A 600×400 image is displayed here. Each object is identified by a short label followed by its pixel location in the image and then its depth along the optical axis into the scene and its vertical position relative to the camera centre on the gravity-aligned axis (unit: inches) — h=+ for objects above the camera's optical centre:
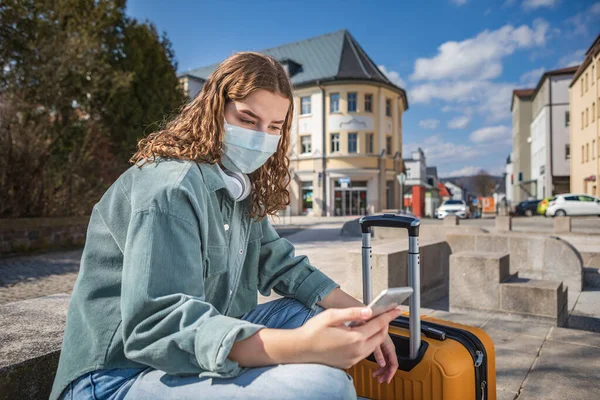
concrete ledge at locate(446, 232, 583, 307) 268.5 -29.5
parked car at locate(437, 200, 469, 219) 1238.3 -7.8
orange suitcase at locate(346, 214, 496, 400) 65.7 -23.1
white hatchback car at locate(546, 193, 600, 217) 1045.8 +2.9
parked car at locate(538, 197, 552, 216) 1155.8 +0.7
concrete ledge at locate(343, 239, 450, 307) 207.0 -31.2
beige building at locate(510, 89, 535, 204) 2368.4 +354.8
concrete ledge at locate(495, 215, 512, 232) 489.5 -18.7
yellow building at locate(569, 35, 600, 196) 1283.2 +257.3
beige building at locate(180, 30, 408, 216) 1434.5 +220.7
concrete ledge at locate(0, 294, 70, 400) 62.3 -21.7
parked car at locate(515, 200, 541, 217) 1286.9 -5.0
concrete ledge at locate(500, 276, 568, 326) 177.5 -38.0
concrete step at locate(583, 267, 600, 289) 276.8 -44.8
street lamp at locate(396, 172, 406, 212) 1182.3 +35.0
